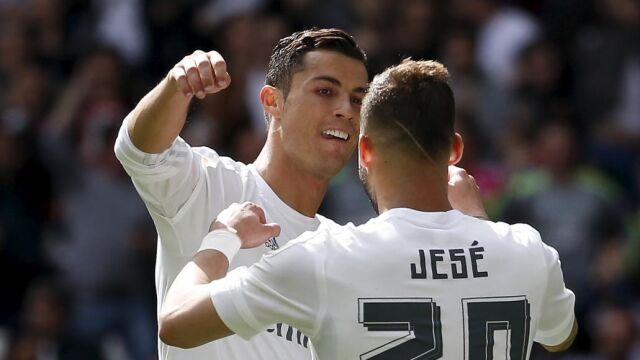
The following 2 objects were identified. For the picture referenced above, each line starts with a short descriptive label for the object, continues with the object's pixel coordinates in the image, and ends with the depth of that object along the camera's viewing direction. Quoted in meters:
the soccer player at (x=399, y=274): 7.29
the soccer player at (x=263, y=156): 8.94
